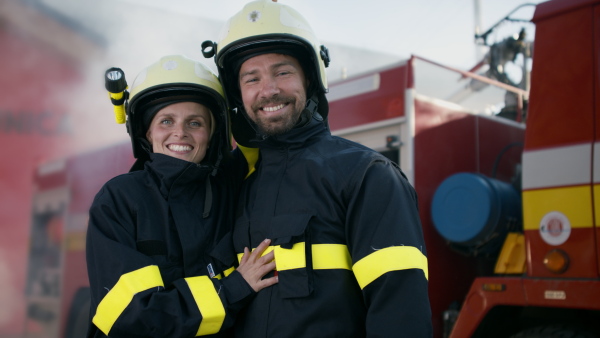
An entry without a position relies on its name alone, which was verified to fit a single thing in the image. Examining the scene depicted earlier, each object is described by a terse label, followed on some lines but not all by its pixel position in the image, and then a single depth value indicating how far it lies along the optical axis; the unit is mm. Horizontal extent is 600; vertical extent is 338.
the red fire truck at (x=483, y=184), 2904
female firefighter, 1816
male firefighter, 1703
